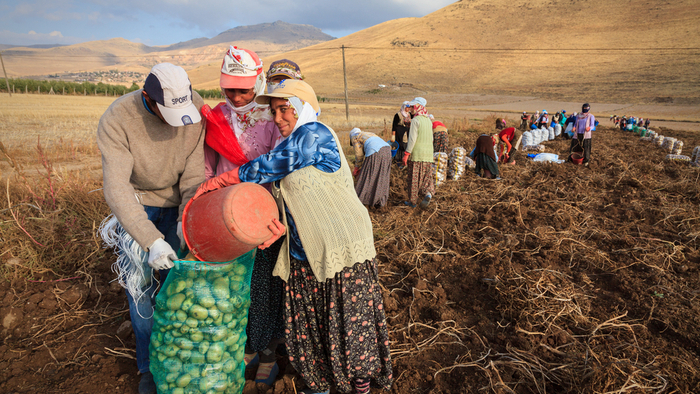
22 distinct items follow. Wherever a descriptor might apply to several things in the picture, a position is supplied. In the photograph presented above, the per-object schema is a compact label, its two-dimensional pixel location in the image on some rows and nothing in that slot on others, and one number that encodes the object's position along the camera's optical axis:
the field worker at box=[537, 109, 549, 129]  14.70
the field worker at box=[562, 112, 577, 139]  12.31
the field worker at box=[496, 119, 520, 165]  8.37
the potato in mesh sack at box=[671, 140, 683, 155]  9.41
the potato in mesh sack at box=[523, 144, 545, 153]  10.57
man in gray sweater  1.74
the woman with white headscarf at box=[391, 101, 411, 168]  7.54
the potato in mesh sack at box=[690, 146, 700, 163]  7.92
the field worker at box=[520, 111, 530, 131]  17.17
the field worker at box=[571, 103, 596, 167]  8.49
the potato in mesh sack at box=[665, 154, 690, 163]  8.16
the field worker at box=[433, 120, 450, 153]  7.45
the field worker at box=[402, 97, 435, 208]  5.61
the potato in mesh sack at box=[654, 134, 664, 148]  10.70
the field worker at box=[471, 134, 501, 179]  7.22
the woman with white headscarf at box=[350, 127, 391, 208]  5.60
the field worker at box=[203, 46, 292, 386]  2.10
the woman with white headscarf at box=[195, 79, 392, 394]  1.72
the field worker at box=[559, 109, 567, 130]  15.36
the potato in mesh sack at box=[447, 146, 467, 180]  7.29
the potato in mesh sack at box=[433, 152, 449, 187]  6.83
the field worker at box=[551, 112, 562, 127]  15.53
